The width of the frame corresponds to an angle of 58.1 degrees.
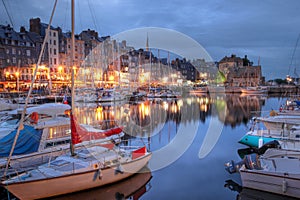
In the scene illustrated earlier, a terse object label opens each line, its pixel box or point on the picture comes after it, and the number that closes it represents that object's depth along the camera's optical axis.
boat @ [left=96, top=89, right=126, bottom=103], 53.26
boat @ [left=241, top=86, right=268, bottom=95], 90.88
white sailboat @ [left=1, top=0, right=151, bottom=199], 9.23
